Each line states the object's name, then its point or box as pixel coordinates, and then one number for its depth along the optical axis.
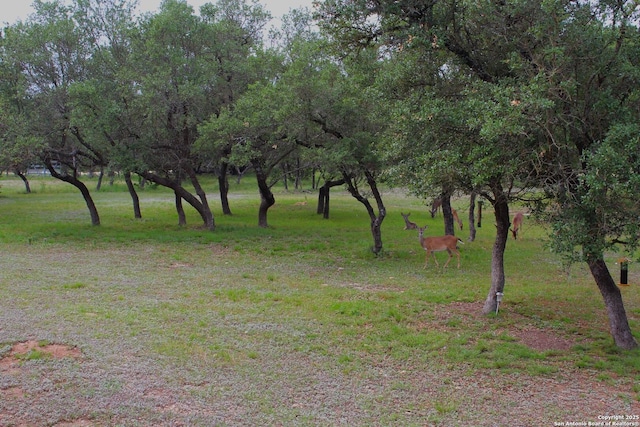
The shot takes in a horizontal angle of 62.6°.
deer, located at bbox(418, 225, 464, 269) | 15.12
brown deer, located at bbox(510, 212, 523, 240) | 20.78
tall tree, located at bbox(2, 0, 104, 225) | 17.81
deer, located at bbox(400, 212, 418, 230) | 19.12
